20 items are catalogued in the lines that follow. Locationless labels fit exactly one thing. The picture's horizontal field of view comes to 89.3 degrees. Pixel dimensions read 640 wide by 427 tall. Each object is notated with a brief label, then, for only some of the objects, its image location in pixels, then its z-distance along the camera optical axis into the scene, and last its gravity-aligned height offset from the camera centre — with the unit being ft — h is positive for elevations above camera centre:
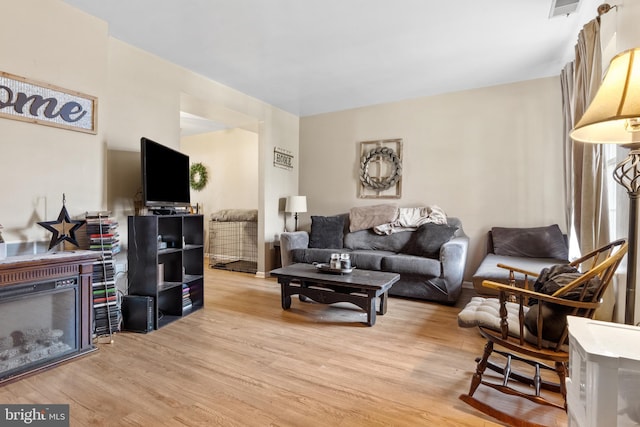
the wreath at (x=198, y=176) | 22.03 +2.43
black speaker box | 8.65 -2.73
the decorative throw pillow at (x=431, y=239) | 12.30 -1.11
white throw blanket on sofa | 13.61 -0.38
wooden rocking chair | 4.89 -1.96
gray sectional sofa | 11.31 -1.67
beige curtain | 7.04 +0.97
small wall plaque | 16.15 +2.71
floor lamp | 3.75 +1.15
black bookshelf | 8.91 -1.54
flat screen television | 8.66 +1.05
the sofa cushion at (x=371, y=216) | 14.55 -0.25
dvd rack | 8.08 -1.60
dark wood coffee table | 9.23 -2.29
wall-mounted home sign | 7.13 +2.59
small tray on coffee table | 10.14 -1.86
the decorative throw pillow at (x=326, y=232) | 14.61 -0.97
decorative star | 7.50 -0.36
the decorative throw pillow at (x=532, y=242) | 11.39 -1.20
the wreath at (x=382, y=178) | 15.28 +2.01
